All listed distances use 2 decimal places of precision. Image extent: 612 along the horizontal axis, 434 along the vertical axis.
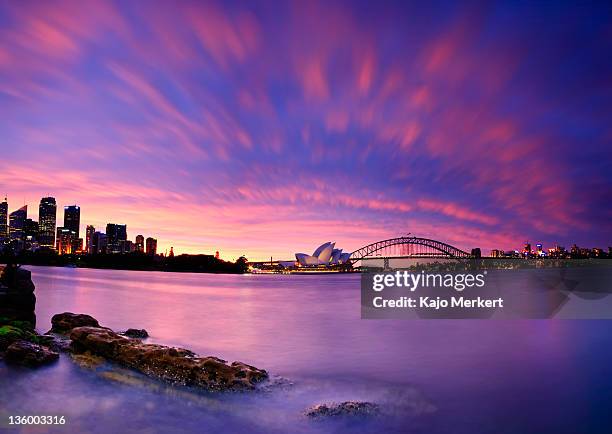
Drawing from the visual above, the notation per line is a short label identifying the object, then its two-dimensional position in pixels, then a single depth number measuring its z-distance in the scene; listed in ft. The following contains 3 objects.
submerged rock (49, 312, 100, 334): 56.75
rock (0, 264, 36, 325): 56.39
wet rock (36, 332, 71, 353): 45.19
